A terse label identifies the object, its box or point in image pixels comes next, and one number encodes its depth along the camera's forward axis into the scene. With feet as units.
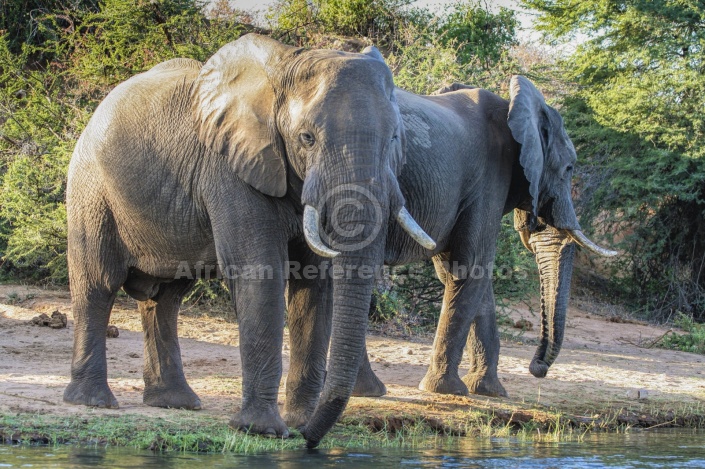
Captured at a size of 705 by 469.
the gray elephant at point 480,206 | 48.37
